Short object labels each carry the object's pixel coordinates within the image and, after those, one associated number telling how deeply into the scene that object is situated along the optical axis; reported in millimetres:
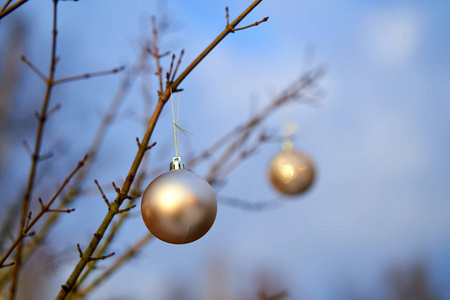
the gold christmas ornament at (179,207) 852
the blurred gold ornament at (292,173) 1330
